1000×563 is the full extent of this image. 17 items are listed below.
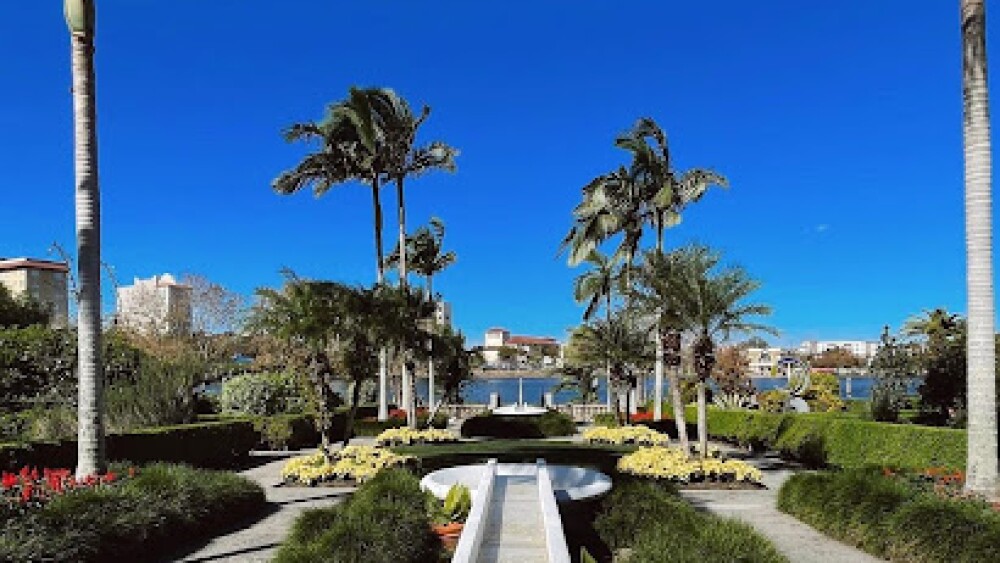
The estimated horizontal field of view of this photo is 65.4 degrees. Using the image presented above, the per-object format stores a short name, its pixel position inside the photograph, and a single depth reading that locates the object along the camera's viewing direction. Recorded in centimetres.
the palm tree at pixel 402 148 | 2717
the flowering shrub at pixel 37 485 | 848
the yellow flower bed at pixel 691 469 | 1472
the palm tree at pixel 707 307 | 1656
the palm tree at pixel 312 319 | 1594
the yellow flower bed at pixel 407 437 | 2304
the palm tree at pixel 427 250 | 3475
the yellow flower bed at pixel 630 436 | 2184
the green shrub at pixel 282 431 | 2362
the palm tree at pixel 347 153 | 2625
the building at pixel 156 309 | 4553
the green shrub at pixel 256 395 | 2755
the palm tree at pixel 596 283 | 3384
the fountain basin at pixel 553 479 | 1104
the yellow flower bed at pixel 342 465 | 1505
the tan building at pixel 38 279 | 7381
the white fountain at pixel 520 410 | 3195
